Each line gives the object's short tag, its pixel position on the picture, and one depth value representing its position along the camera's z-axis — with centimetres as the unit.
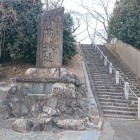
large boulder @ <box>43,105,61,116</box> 603
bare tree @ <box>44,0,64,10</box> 1374
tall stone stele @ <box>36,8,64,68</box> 670
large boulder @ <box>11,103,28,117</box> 618
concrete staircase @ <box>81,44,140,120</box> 701
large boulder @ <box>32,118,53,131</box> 500
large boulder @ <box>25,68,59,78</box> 659
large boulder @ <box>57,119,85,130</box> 513
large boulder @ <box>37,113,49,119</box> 572
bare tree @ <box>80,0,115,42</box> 2083
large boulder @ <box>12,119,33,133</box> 490
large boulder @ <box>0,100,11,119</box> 610
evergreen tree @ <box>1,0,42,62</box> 933
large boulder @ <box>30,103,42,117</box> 615
